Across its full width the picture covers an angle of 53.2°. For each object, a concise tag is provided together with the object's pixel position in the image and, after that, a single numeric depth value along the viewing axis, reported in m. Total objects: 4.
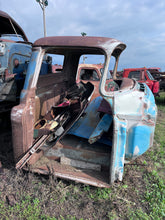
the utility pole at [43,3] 11.00
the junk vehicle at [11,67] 2.96
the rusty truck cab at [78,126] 2.19
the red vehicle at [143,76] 8.52
